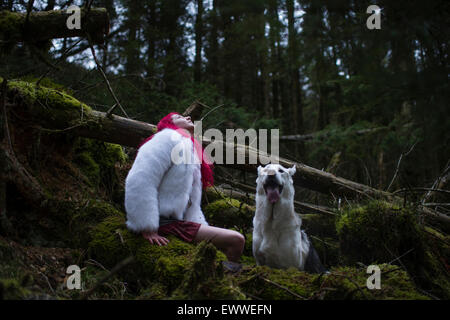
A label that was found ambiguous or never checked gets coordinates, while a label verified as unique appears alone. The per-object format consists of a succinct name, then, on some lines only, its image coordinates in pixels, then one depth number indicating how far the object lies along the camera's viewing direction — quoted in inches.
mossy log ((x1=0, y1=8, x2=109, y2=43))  163.0
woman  141.0
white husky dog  147.8
